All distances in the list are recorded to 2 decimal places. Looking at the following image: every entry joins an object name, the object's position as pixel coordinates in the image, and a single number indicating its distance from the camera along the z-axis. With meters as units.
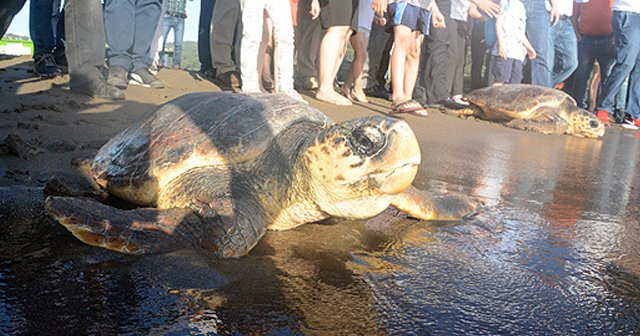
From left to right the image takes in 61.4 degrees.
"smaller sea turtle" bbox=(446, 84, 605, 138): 6.24
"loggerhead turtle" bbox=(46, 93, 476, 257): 1.50
